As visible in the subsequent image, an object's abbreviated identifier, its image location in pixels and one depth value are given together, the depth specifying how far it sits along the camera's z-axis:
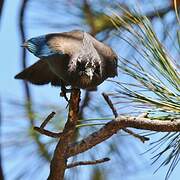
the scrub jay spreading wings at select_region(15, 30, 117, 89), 8.27
